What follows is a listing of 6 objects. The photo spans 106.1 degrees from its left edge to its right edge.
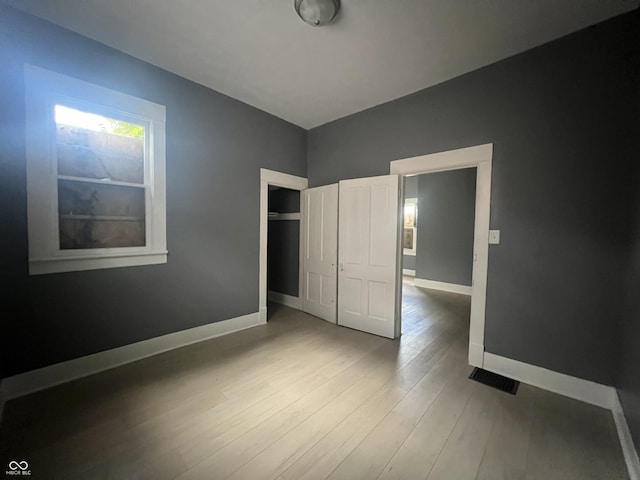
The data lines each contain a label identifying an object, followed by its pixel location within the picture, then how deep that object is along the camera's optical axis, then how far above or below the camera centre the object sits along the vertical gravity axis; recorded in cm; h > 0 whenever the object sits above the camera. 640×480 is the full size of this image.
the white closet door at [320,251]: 356 -33
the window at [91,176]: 195 +45
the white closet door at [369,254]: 302 -31
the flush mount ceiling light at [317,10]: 171 +161
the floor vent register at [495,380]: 211 -135
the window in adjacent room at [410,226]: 690 +18
